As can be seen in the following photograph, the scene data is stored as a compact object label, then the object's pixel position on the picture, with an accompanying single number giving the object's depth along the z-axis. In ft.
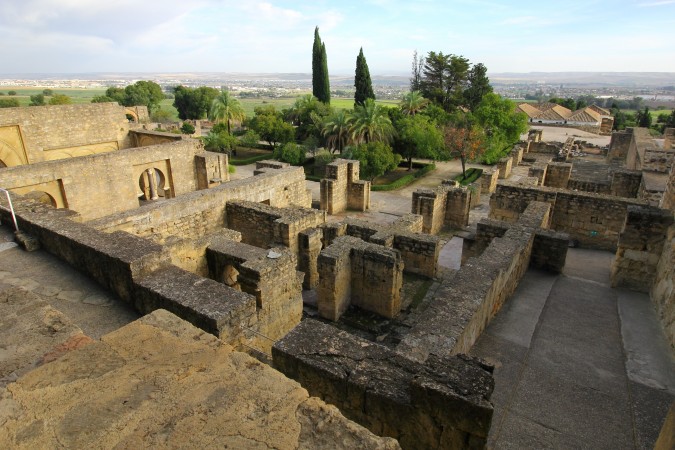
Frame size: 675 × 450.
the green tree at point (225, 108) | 120.08
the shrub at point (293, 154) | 91.35
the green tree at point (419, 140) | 86.58
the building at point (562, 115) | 181.78
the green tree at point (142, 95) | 179.32
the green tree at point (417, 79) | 147.99
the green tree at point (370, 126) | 86.02
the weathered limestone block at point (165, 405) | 6.71
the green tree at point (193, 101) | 178.92
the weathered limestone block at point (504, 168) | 75.87
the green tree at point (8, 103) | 168.43
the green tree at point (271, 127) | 106.73
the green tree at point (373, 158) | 75.56
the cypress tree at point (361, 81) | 129.90
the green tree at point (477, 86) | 135.64
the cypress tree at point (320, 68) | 141.79
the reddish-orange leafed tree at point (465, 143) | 84.53
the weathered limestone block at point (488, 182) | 69.10
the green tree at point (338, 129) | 89.51
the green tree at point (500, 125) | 87.90
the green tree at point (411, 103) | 114.42
